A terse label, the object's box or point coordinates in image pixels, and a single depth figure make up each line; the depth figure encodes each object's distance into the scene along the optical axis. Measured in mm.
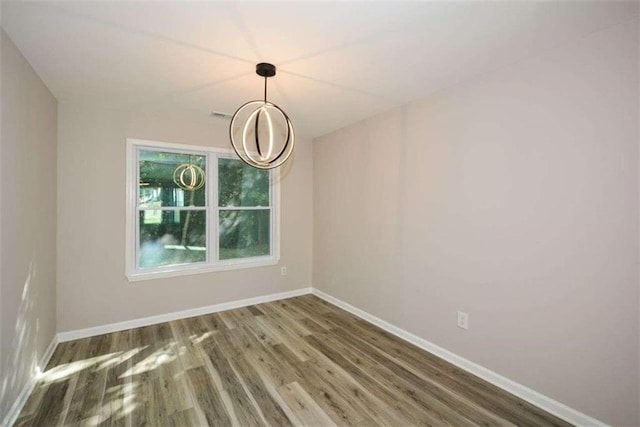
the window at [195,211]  3361
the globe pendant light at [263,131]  2244
